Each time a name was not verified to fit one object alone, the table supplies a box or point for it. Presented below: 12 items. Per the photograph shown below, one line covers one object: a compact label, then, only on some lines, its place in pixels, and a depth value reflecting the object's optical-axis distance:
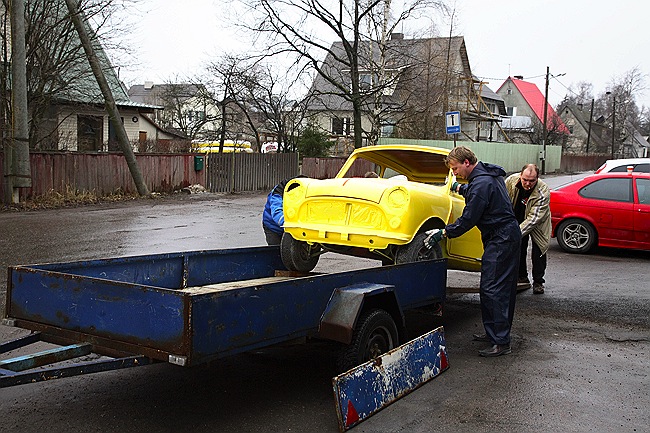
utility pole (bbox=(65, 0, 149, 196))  19.81
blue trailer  4.13
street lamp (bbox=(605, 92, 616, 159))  78.89
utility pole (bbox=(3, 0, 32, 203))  17.48
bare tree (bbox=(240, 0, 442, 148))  29.28
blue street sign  21.95
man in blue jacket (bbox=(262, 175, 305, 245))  7.87
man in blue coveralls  6.39
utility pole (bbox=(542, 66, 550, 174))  52.77
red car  12.45
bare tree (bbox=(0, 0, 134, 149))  20.06
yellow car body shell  6.54
